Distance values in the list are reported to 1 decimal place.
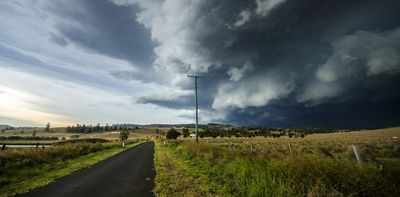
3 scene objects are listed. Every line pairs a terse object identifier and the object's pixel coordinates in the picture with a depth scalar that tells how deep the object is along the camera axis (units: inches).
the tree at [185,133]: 5418.3
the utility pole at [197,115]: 1244.7
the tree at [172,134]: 4317.7
